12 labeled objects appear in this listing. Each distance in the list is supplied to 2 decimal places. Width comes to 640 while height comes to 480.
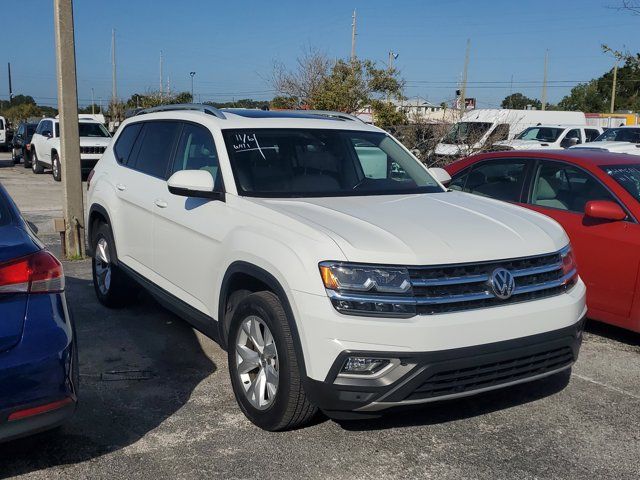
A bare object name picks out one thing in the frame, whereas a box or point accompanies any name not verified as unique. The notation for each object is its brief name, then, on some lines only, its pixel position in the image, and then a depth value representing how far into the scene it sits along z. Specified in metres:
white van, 13.86
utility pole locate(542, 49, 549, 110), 61.31
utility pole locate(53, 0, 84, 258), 7.93
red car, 5.27
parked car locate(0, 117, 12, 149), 31.77
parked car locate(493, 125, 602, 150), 22.70
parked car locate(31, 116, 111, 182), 20.23
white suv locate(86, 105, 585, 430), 3.35
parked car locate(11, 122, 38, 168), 26.35
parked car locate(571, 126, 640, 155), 19.12
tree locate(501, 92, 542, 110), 80.97
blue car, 3.01
